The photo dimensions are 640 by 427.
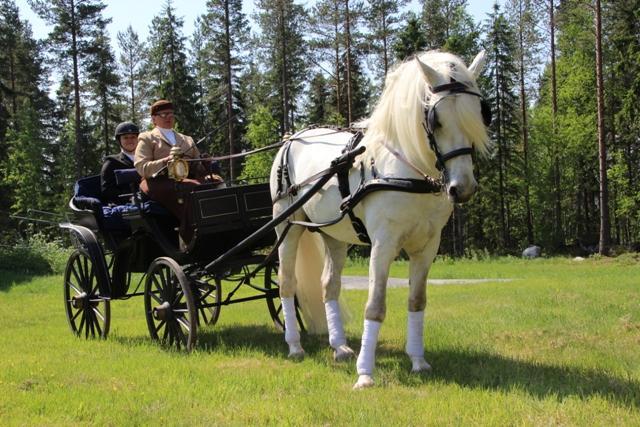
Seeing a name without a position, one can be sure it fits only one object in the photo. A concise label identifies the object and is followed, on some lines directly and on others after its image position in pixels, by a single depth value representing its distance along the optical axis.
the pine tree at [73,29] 30.09
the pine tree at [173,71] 37.25
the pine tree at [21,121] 36.84
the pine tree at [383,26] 29.95
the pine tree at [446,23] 32.72
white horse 4.14
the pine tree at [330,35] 28.50
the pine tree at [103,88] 32.44
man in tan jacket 6.39
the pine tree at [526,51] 33.63
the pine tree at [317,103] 39.91
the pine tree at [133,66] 41.66
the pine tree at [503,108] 35.59
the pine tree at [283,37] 30.16
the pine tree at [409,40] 29.23
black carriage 6.30
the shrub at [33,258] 19.19
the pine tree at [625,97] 29.75
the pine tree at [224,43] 31.69
